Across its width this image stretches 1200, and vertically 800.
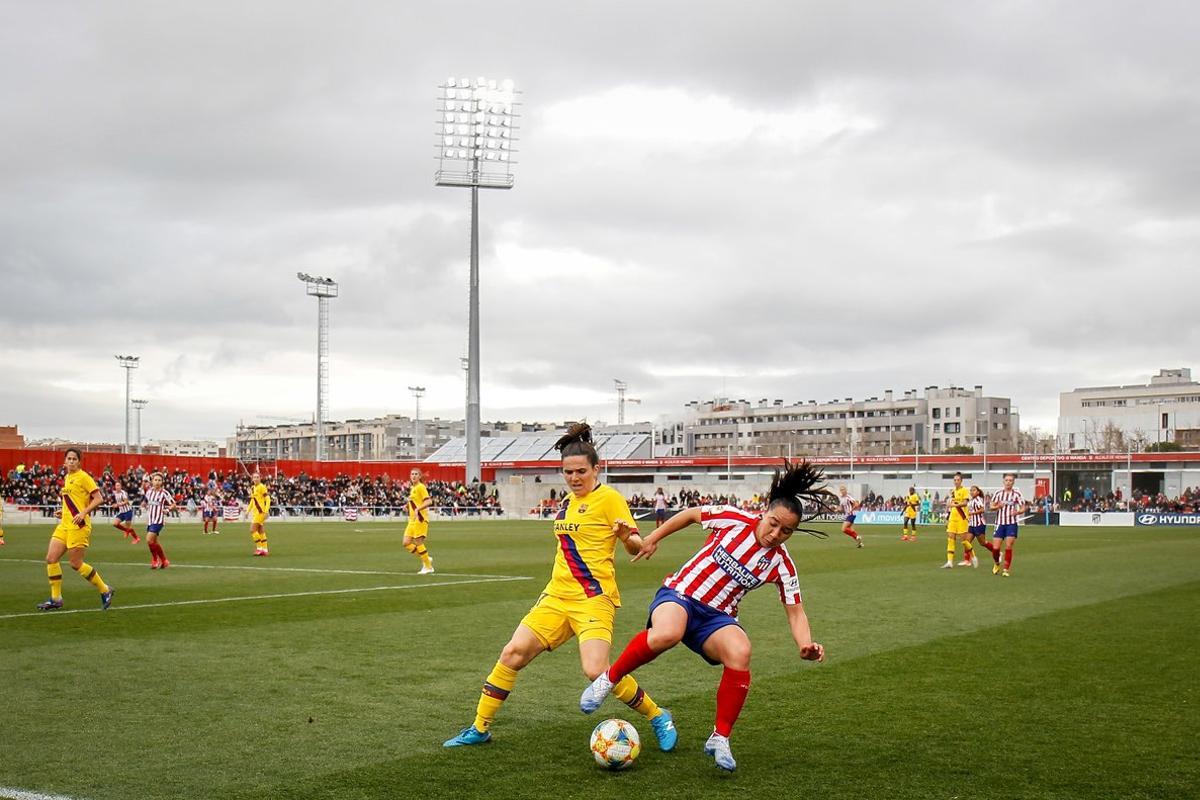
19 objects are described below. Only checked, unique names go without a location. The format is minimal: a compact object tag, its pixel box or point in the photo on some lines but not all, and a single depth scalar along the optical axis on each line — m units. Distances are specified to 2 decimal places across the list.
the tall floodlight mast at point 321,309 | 83.50
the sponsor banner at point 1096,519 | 62.91
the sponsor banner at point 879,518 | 67.88
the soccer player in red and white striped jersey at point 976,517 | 26.81
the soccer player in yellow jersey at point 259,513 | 29.48
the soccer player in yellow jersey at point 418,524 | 23.75
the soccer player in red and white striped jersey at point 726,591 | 7.33
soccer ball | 7.10
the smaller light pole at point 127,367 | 96.81
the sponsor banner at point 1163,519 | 61.22
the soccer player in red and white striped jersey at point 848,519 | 37.12
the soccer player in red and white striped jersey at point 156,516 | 24.72
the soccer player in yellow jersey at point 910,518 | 43.48
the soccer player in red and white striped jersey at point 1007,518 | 24.77
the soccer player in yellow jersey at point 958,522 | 27.45
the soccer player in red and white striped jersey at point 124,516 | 33.62
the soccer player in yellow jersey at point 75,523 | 15.42
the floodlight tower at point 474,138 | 64.56
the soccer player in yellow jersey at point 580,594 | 7.74
